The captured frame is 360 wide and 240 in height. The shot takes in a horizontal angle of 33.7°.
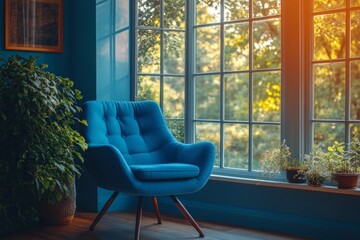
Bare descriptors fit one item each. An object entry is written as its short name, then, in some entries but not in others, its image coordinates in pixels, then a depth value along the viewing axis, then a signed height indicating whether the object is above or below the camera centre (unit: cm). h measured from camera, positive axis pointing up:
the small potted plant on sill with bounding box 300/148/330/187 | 404 -41
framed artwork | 503 +73
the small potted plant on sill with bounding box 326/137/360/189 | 392 -36
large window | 427 +44
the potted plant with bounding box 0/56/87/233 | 420 -24
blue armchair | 389 -32
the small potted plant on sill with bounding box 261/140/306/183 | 421 -39
